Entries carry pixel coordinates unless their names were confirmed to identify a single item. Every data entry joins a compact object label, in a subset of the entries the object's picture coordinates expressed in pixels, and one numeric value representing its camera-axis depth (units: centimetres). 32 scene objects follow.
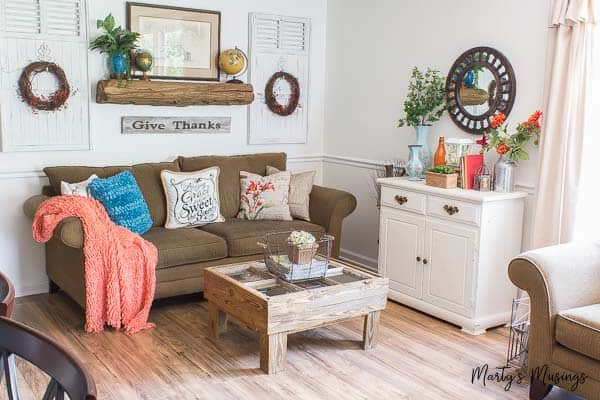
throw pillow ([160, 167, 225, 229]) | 465
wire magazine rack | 356
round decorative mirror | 431
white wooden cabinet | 404
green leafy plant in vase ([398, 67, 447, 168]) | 473
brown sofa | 418
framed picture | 488
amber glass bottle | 451
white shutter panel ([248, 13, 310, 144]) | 544
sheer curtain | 375
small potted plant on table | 364
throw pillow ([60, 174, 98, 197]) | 425
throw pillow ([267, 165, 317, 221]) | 505
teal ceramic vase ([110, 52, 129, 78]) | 466
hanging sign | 495
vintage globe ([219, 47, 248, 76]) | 517
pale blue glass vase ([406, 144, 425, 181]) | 461
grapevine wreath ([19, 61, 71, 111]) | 446
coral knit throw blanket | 388
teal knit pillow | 425
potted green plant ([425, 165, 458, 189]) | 424
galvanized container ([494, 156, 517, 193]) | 413
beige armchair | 296
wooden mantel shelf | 467
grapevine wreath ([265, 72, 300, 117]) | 554
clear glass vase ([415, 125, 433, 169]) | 476
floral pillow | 495
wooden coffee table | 342
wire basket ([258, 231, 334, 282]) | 366
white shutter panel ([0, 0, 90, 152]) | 441
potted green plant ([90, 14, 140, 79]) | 460
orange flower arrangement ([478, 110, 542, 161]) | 407
